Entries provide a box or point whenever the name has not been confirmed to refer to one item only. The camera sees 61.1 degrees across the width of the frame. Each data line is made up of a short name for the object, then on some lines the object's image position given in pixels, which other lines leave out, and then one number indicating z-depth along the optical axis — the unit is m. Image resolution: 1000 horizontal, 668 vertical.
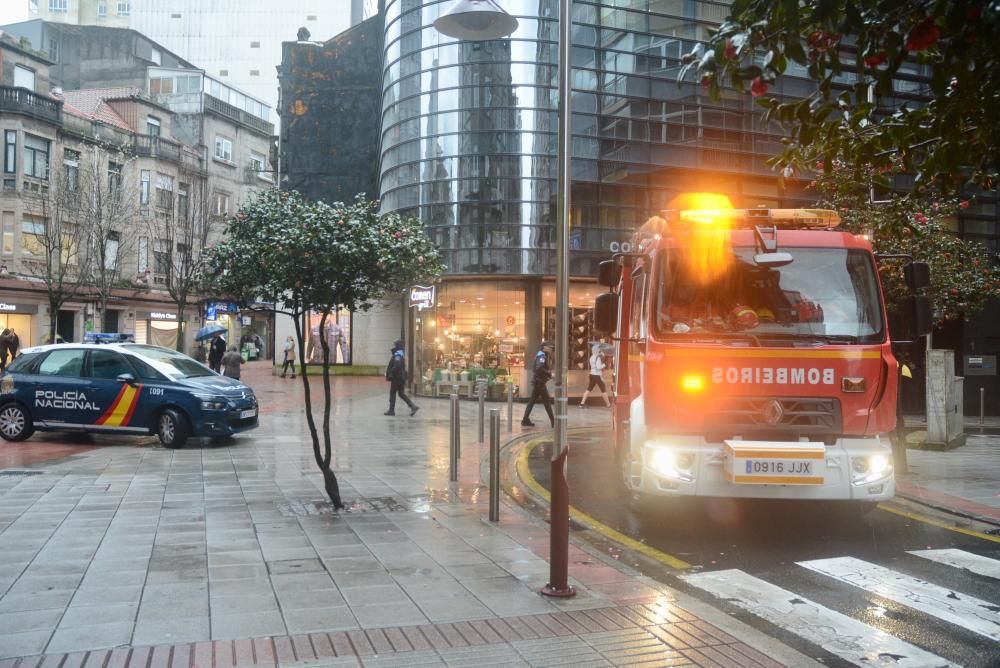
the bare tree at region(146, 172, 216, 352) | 32.16
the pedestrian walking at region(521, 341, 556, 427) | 17.31
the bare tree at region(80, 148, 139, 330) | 29.42
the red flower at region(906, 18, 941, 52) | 3.57
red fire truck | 7.18
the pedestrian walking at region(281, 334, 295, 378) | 35.06
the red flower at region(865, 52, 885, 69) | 4.24
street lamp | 5.59
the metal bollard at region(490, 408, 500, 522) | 8.02
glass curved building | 25.97
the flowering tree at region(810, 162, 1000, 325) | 15.71
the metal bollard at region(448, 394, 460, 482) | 10.38
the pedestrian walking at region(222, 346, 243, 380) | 21.53
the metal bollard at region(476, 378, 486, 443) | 12.81
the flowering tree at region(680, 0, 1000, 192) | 3.78
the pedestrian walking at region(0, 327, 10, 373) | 26.58
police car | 13.45
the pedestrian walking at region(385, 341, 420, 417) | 19.62
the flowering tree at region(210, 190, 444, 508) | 9.06
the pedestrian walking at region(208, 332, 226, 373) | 27.95
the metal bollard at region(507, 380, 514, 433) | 15.88
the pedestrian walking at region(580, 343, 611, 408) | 23.44
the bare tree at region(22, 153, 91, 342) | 28.92
